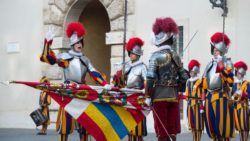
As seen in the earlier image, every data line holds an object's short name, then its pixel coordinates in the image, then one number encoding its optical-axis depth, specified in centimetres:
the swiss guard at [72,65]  1012
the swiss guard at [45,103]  1897
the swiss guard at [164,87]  884
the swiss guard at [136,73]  1100
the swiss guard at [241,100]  1389
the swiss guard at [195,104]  1441
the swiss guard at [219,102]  1017
